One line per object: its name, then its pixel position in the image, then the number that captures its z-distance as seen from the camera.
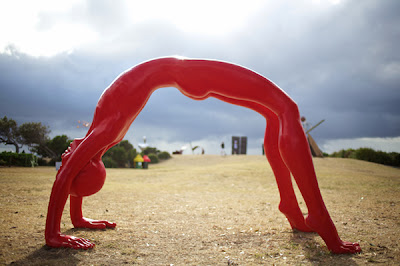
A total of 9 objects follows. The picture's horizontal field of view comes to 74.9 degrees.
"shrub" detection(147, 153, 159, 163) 26.46
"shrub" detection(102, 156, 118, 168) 21.44
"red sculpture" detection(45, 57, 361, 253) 3.46
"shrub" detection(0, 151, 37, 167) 12.72
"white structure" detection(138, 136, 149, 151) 29.24
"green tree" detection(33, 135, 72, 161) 19.73
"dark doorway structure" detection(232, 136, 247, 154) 31.05
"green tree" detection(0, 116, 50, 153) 17.53
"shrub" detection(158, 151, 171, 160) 28.00
